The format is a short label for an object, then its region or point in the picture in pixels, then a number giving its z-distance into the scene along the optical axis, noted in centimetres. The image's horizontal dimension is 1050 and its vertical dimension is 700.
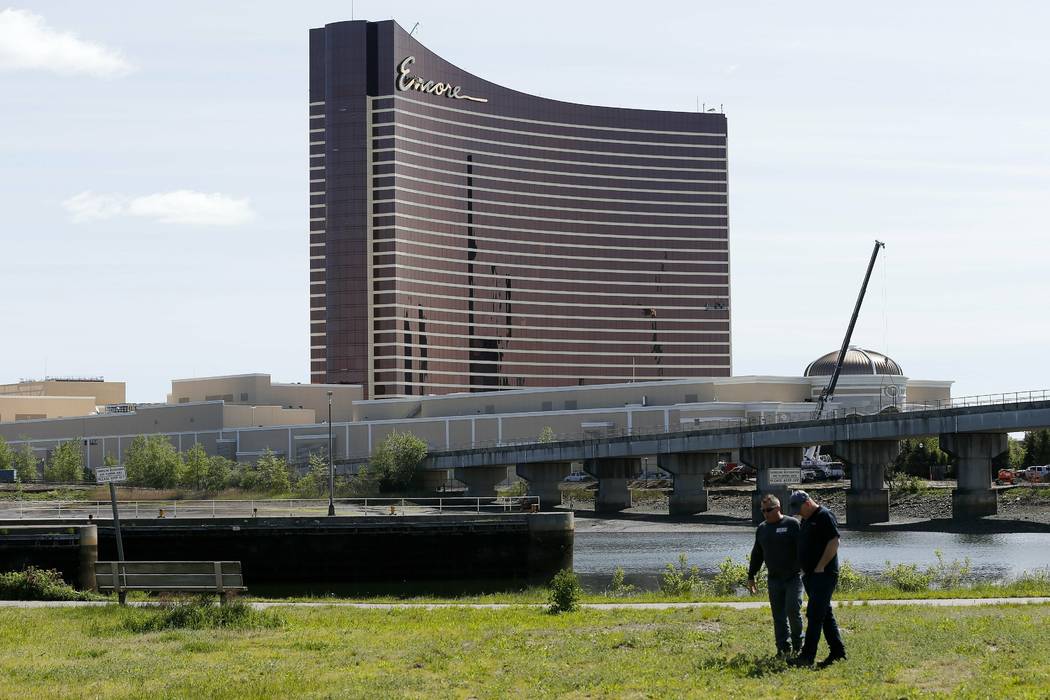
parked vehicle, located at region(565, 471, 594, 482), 14971
